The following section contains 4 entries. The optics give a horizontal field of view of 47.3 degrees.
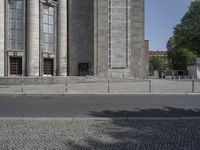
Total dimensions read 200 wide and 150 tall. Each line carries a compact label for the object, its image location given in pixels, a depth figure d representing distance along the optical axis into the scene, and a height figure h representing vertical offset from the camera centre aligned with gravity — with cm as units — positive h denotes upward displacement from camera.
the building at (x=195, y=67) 4656 +131
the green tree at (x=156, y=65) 8547 +325
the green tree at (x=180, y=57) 6089 +457
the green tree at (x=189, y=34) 5410 +953
